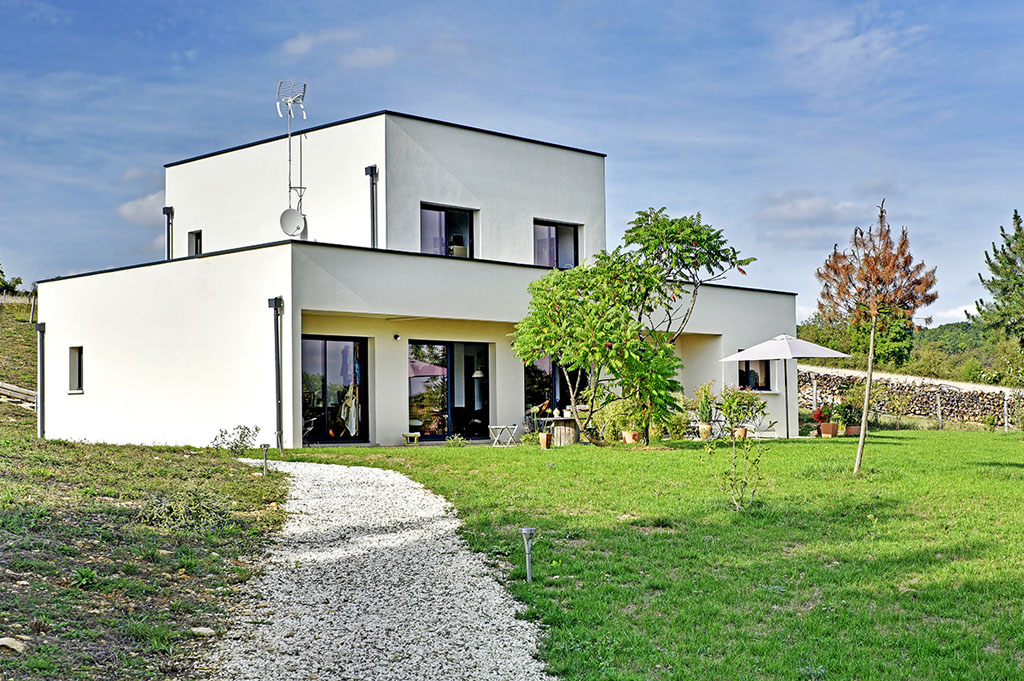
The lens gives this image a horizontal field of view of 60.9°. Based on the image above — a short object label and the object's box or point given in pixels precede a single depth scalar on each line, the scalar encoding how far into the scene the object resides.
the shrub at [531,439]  19.34
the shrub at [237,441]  14.62
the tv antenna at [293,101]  21.12
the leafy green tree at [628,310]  16.36
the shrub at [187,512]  8.58
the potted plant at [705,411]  19.42
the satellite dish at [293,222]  19.98
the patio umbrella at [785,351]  19.89
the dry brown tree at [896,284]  35.38
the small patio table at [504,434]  20.61
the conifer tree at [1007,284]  34.56
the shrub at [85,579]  6.29
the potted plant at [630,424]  17.39
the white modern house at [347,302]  16.94
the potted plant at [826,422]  20.80
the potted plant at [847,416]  21.36
